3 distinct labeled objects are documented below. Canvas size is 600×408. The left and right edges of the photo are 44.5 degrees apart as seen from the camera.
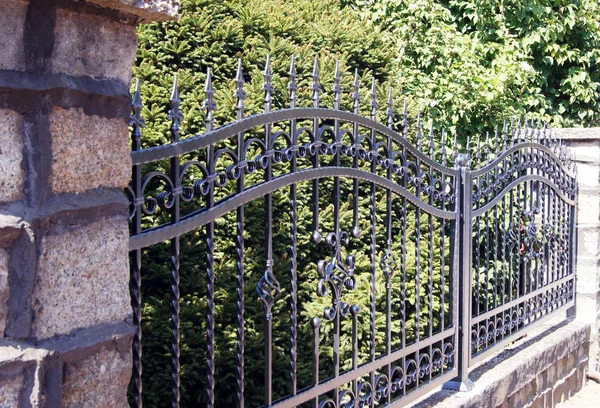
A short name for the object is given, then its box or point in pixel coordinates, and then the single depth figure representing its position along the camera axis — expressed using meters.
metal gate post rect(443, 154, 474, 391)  3.95
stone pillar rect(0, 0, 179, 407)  1.53
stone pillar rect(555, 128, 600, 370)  5.97
